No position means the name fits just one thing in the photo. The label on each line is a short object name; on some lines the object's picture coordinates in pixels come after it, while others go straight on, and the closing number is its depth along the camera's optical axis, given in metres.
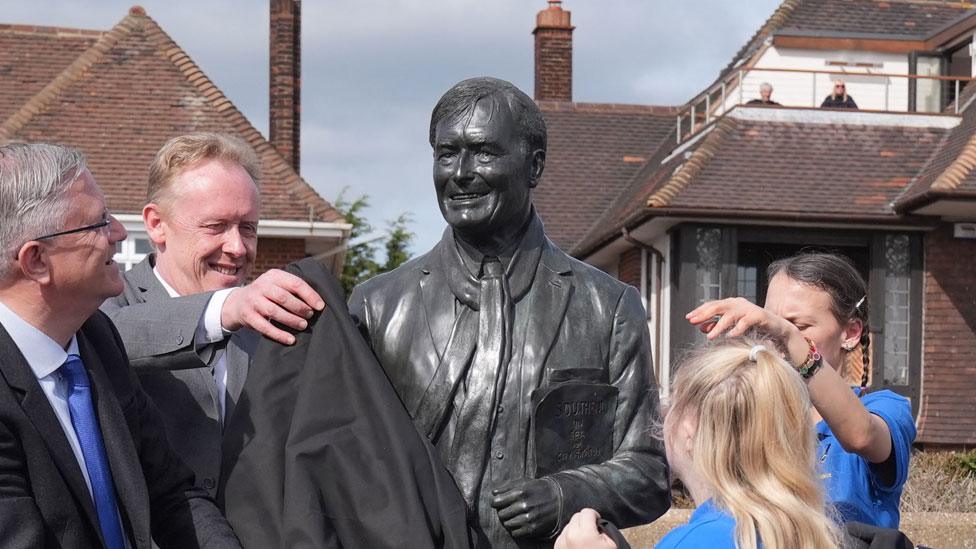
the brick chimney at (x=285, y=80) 24.61
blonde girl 2.70
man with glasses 2.69
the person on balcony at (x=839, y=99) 19.75
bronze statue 3.20
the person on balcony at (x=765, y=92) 19.90
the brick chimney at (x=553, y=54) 27.64
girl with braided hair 3.33
